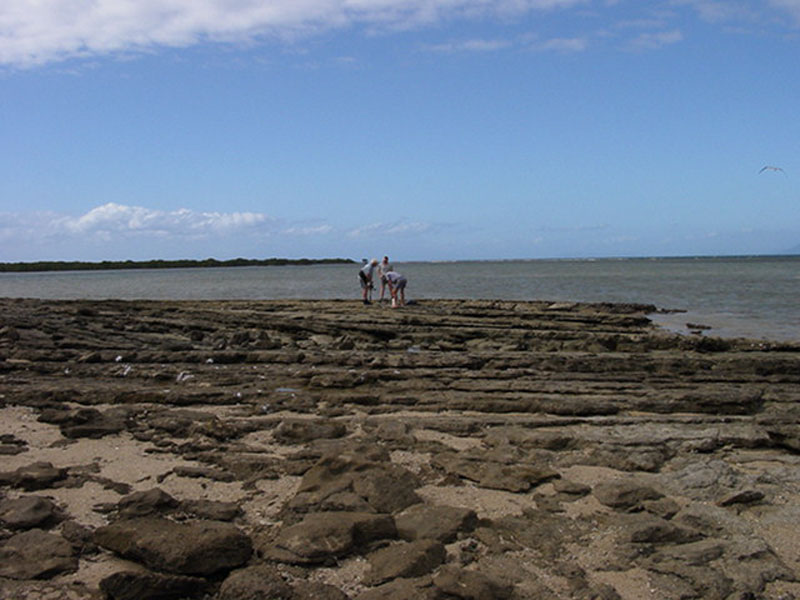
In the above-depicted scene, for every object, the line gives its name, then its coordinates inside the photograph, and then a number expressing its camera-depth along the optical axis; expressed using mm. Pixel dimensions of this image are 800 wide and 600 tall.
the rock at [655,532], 5191
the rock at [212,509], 5352
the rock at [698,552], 4922
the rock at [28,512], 5050
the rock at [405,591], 4227
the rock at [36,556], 4410
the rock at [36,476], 5836
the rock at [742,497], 5895
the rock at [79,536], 4742
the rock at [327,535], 4707
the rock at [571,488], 6066
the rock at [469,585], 4301
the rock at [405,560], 4520
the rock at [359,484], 5594
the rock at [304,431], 7441
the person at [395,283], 22188
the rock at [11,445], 6758
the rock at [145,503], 5312
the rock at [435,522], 5094
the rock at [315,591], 4254
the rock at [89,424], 7391
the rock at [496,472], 6188
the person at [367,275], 24047
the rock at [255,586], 4235
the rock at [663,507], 5645
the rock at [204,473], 6211
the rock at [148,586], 4148
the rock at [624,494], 5801
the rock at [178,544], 4434
